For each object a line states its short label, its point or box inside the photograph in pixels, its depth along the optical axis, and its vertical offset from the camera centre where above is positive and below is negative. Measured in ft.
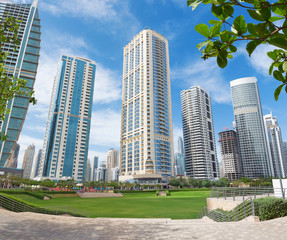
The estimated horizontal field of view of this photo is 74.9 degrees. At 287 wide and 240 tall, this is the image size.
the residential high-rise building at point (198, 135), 454.81 +97.40
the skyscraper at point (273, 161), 503.61 +37.70
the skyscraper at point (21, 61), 262.47 +167.55
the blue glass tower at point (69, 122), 342.44 +97.62
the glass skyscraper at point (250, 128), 505.25 +126.44
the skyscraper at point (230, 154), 555.69 +59.46
